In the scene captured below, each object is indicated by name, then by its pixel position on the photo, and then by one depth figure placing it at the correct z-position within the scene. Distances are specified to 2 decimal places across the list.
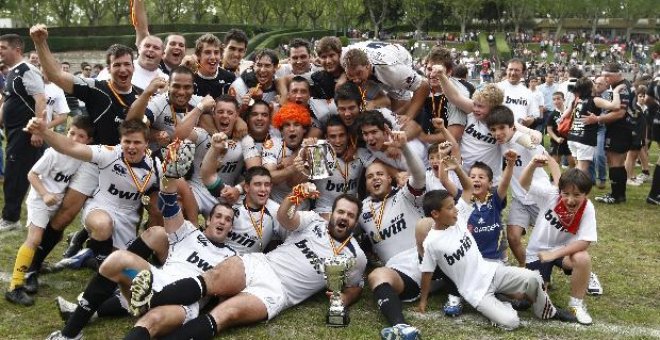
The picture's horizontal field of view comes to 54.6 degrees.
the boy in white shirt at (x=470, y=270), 5.12
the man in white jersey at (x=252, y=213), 5.53
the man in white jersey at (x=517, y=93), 10.65
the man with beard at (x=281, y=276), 4.66
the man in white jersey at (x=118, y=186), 5.23
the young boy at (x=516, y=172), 6.10
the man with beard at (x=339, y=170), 6.05
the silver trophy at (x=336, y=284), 5.02
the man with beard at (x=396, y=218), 5.57
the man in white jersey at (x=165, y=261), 4.46
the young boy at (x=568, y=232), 5.27
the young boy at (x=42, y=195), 5.51
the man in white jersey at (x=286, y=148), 6.05
